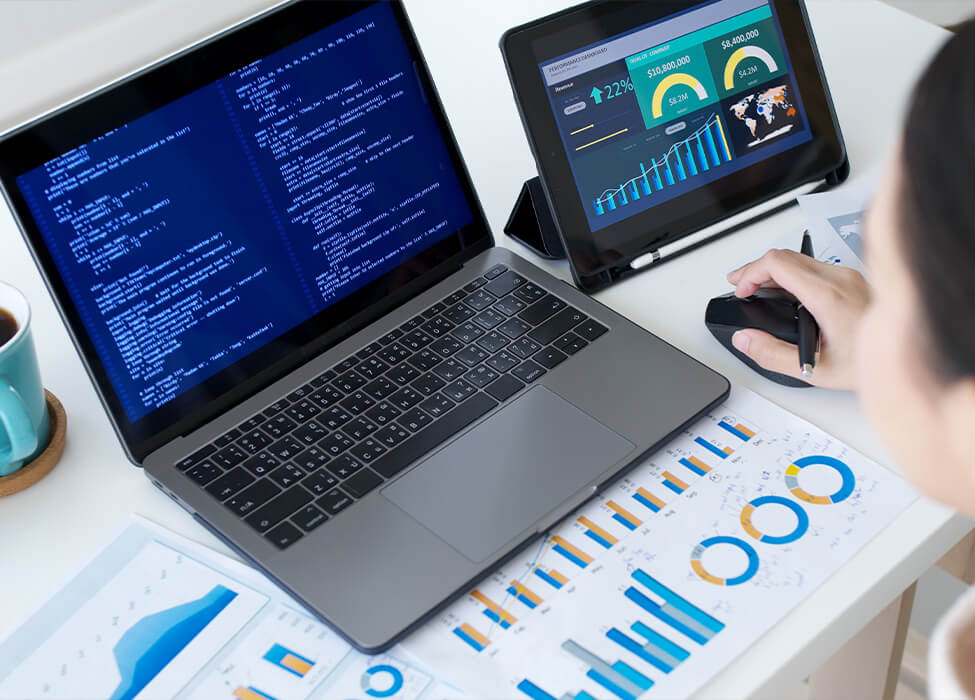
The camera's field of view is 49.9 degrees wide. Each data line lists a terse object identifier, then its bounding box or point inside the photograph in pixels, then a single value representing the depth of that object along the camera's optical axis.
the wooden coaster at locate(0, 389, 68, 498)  0.83
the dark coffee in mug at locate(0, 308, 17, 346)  0.82
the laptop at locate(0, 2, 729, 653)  0.75
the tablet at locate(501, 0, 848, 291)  0.92
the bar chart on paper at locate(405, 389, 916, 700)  0.68
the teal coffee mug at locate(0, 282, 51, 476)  0.77
